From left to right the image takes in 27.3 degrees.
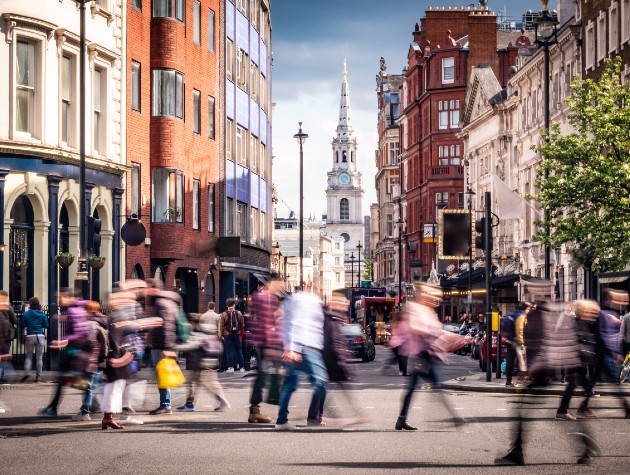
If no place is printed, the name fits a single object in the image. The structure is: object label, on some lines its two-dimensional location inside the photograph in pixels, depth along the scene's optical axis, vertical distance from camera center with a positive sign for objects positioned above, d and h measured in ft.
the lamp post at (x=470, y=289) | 206.82 -4.21
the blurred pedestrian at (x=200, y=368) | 60.70 -4.97
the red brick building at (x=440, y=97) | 317.01 +43.40
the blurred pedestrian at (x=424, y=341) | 53.21 -3.20
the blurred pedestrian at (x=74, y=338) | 55.93 -3.14
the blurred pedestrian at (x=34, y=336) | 91.15 -4.88
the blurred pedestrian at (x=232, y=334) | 104.99 -5.70
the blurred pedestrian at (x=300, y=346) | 53.72 -3.38
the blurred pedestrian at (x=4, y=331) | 64.44 -3.25
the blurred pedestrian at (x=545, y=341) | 43.96 -2.69
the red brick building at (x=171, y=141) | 130.52 +13.25
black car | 144.77 -8.85
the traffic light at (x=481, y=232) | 91.66 +2.10
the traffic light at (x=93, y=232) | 97.14 +2.57
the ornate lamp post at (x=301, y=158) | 192.85 +15.98
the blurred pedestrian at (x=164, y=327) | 57.11 -2.72
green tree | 114.32 +7.53
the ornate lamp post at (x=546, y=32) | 109.19 +19.44
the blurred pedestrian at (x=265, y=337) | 57.41 -3.24
